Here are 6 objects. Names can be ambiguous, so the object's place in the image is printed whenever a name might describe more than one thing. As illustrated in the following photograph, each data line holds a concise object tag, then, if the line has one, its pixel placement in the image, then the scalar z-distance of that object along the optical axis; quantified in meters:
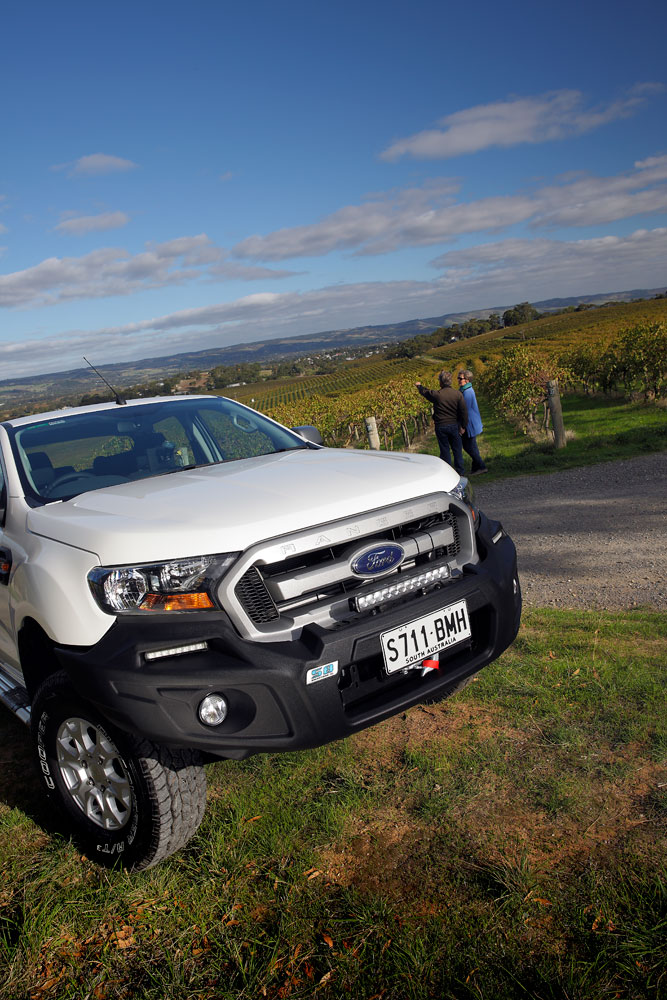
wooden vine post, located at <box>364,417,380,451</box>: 15.45
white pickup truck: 2.16
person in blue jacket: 11.77
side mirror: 4.17
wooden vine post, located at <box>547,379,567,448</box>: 12.67
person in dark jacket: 11.57
